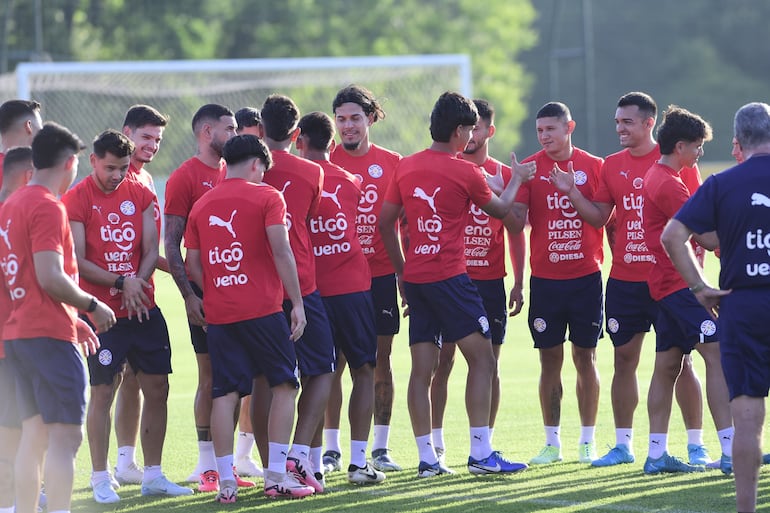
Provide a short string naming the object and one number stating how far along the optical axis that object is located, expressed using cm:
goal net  5206
